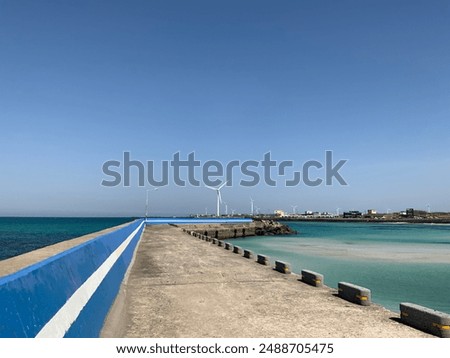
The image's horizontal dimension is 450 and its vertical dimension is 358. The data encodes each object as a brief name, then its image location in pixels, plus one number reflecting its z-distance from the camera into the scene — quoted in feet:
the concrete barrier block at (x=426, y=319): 29.81
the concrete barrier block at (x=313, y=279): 52.49
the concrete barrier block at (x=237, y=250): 90.84
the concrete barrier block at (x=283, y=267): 62.28
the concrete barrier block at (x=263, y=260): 71.92
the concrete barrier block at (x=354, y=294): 41.01
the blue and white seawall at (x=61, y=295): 14.08
